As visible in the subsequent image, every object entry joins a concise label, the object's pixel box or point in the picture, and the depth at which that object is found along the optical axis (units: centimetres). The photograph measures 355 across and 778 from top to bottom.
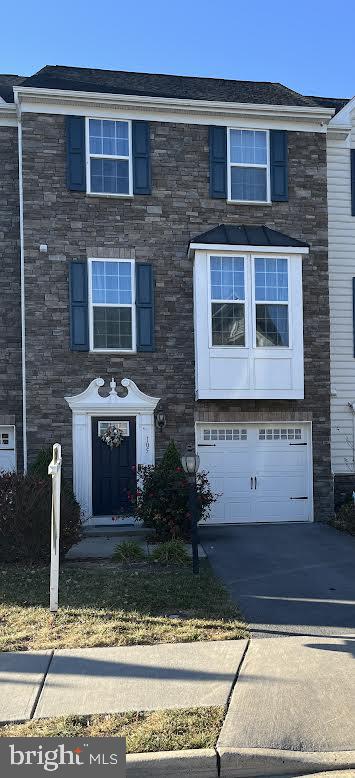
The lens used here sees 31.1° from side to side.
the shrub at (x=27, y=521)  908
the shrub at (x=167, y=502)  1073
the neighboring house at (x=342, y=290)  1378
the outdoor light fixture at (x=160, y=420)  1260
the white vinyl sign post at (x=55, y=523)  675
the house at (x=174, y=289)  1246
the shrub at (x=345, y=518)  1216
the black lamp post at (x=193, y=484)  849
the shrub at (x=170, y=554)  934
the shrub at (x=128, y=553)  967
